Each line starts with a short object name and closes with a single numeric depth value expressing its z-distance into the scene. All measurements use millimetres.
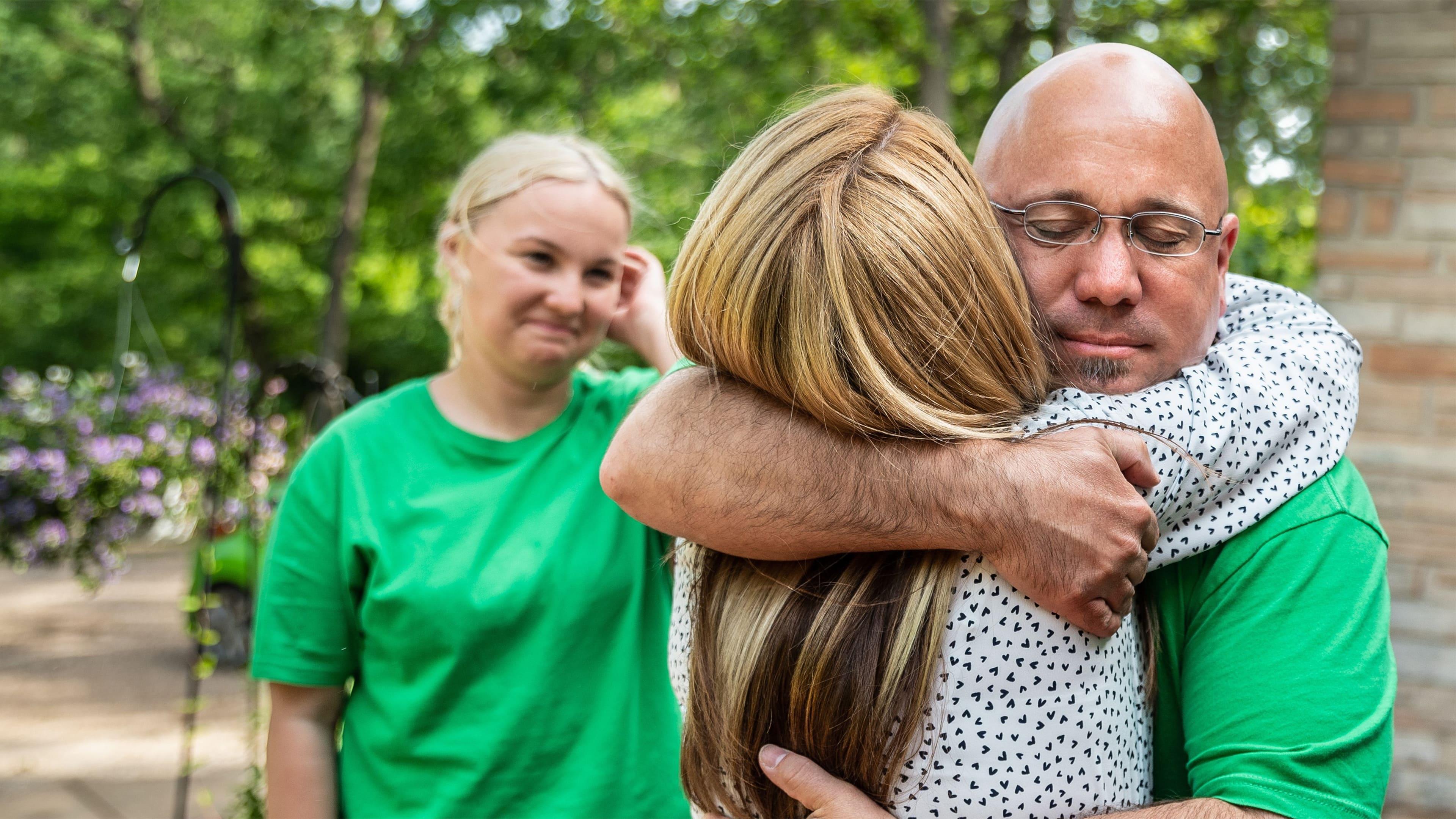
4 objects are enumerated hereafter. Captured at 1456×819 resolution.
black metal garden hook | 3191
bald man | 1121
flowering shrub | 4465
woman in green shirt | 1800
